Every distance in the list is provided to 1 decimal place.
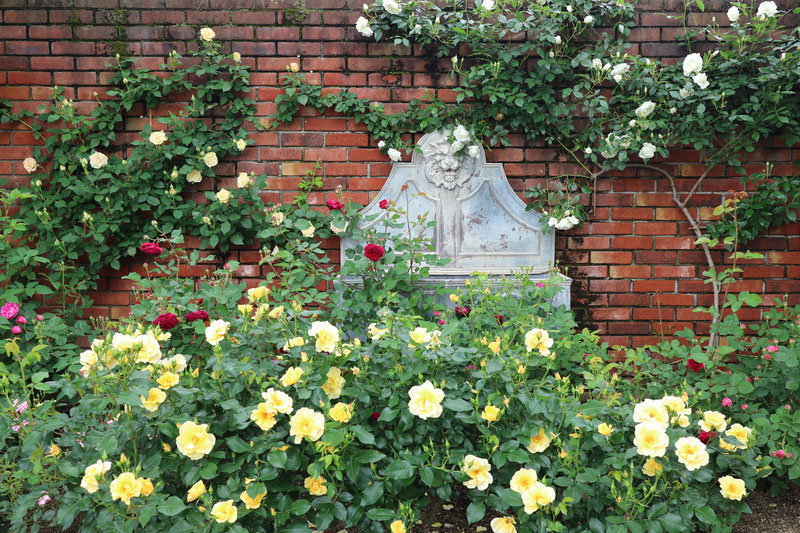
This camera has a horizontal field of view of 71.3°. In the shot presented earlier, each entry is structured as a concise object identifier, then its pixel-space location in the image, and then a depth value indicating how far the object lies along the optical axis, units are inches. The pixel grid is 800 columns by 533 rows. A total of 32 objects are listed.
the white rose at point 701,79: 97.8
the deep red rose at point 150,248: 87.4
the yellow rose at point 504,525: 54.2
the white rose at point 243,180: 102.1
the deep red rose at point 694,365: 77.4
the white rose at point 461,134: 103.1
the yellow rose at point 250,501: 50.8
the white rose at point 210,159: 103.0
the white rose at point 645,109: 99.1
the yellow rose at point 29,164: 102.8
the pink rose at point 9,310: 90.8
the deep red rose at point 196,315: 74.1
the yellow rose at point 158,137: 101.3
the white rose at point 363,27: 100.2
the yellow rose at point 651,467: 53.8
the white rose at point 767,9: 97.5
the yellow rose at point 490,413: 54.3
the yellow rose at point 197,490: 48.9
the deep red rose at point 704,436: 58.2
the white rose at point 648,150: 100.7
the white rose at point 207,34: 100.0
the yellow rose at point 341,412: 53.4
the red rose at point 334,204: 99.5
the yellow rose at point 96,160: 102.0
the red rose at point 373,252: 88.2
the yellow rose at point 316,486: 53.1
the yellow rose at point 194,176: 104.0
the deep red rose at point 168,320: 69.4
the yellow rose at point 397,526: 52.2
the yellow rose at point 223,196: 101.1
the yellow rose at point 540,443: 56.3
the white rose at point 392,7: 99.3
